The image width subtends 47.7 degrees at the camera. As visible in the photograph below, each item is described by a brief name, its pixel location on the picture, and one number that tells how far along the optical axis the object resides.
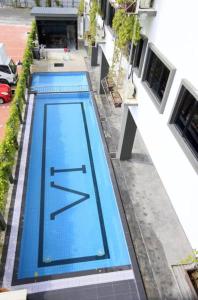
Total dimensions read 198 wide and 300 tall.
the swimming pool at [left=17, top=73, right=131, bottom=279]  8.46
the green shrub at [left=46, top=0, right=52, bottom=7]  35.72
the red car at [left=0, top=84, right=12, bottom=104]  15.48
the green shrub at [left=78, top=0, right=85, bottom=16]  22.40
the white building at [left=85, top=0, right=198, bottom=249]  5.28
